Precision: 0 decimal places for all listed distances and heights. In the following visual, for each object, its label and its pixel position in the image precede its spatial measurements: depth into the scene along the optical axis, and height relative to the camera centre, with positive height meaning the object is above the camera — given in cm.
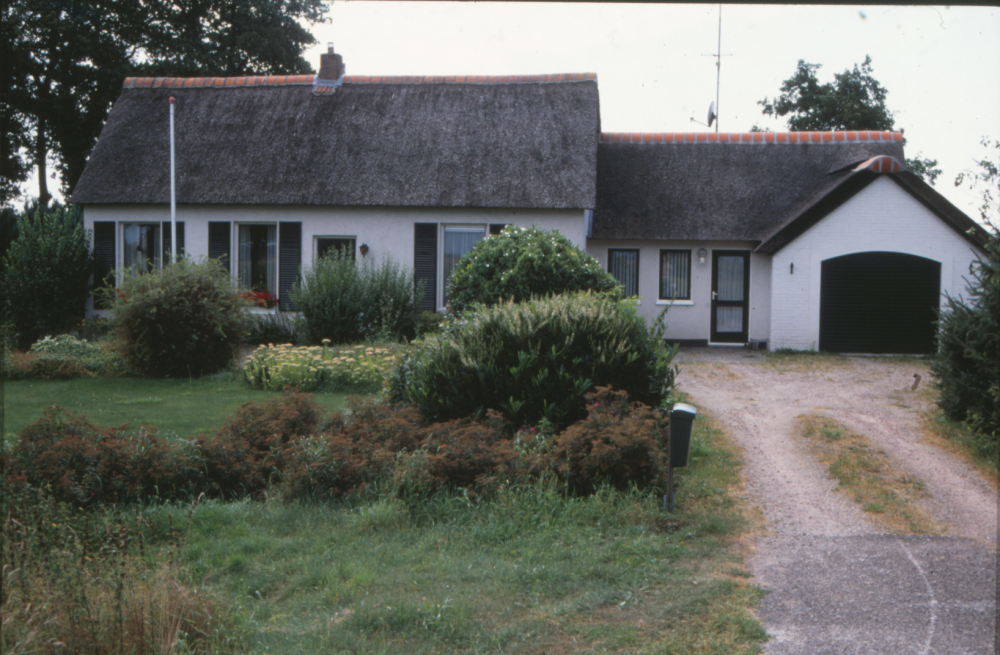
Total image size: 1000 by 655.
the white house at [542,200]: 1730 +186
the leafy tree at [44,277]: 1792 +2
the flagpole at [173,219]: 1769 +131
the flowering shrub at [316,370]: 1225 -134
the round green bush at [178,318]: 1306 -62
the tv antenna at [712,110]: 2455 +536
